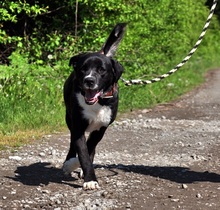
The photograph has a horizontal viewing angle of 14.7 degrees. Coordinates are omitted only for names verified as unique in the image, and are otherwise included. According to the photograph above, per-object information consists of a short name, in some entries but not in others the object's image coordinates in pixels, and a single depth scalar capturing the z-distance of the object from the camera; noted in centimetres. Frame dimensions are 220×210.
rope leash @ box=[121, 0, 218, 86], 912
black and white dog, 810
